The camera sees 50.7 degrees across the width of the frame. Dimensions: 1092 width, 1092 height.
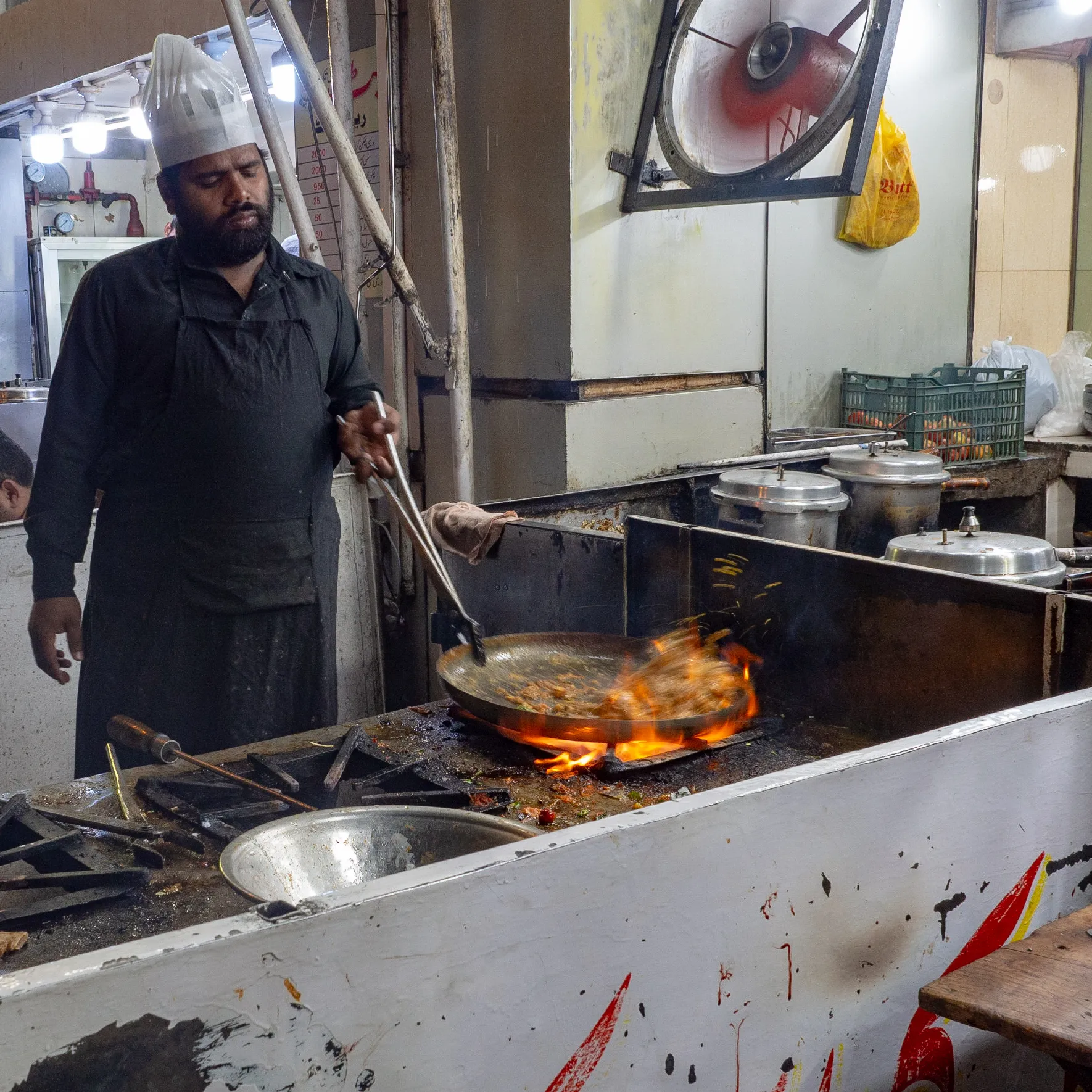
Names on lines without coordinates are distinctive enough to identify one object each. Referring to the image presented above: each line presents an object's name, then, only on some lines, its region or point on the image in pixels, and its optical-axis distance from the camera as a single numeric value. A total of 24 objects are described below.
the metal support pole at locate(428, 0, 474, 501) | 3.72
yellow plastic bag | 4.33
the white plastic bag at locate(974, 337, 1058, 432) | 4.63
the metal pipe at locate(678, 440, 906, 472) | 3.54
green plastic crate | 3.92
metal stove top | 1.41
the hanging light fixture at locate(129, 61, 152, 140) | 5.89
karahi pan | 1.91
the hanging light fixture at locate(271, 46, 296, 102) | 4.76
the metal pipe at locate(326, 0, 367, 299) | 4.02
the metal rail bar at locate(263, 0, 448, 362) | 3.58
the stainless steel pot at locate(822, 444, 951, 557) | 3.24
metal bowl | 1.48
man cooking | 2.36
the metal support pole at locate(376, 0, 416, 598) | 4.02
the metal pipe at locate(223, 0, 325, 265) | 3.67
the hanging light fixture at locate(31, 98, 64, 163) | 7.10
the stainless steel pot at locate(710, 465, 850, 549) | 2.87
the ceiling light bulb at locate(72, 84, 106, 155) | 6.76
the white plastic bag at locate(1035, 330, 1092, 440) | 4.61
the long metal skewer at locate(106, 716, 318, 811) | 1.78
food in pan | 2.08
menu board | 4.22
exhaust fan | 3.10
